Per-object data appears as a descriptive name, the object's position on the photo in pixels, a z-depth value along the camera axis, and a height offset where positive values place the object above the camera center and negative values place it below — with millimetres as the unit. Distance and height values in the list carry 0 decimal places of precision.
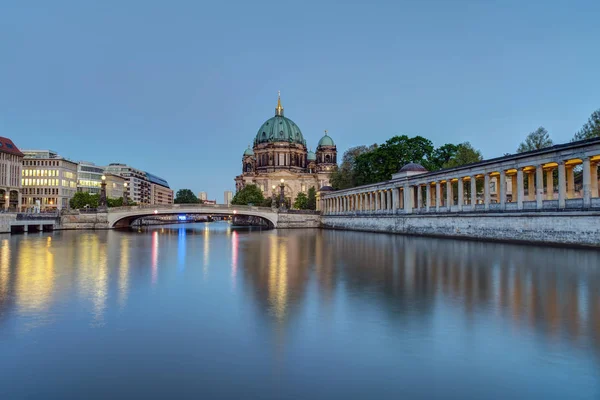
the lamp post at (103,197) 80475 +3915
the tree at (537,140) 70225 +11925
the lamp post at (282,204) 90175 +2811
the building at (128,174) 190250 +18729
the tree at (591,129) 61403 +12382
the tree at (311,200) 126812 +5026
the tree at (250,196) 131250 +6384
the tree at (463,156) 73750 +10039
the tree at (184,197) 189000 +9116
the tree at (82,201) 119062 +4845
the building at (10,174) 108144 +11106
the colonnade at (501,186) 33969 +3505
